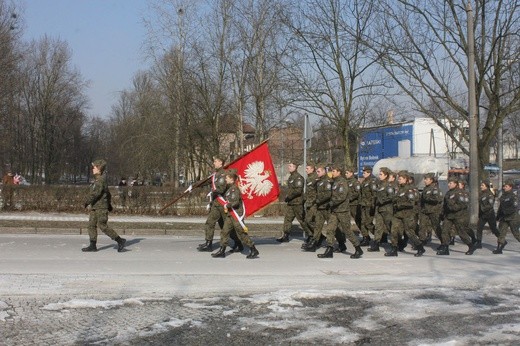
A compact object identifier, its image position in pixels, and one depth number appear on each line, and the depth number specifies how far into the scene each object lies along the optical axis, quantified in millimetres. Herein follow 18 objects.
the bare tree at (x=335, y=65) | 18625
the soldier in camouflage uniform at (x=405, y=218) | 12383
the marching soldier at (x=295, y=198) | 13523
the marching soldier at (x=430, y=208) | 12859
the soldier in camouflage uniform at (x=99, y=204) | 11797
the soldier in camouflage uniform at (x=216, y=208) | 12023
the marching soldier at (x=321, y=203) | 12656
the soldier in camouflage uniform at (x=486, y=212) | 13562
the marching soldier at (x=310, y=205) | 13367
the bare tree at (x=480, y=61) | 17031
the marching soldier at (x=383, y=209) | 12648
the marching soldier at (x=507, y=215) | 12883
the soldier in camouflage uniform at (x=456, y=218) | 12508
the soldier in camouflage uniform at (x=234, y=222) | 11555
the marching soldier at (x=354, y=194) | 13547
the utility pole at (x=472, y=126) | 15953
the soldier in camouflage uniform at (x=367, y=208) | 13805
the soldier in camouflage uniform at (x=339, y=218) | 11859
